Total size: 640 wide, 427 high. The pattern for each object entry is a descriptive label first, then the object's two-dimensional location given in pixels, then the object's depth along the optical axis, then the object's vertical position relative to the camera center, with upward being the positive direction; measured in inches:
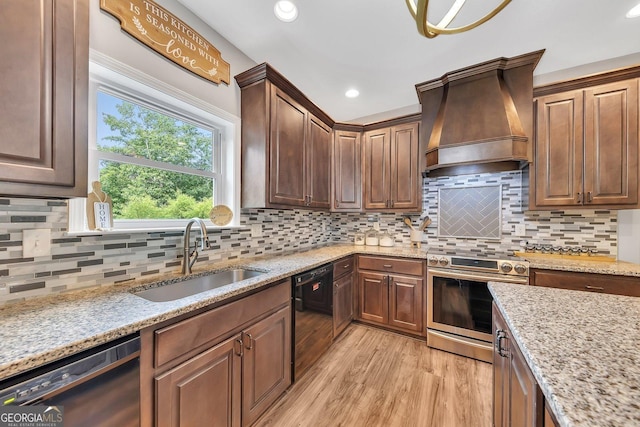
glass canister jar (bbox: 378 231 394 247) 124.3 -13.6
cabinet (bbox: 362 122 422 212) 114.2 +22.1
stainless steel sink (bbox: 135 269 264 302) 57.3 -19.2
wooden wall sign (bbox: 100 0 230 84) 58.1 +48.1
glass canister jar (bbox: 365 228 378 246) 127.9 -13.0
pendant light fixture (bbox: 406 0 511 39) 38.3 +34.4
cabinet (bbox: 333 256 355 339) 97.4 -34.4
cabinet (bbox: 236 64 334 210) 81.3 +26.3
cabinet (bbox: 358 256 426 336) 100.4 -34.6
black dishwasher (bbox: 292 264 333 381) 72.2 -33.9
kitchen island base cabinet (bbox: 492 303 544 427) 28.1 -24.8
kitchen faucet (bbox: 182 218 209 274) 63.4 -9.0
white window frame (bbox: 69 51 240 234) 54.3 +29.0
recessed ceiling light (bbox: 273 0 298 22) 66.2 +57.3
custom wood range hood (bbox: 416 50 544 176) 83.0 +34.9
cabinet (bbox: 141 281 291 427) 38.3 -29.4
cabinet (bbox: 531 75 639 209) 78.7 +22.7
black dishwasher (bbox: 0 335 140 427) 26.2 -21.1
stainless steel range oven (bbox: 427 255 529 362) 86.0 -32.5
